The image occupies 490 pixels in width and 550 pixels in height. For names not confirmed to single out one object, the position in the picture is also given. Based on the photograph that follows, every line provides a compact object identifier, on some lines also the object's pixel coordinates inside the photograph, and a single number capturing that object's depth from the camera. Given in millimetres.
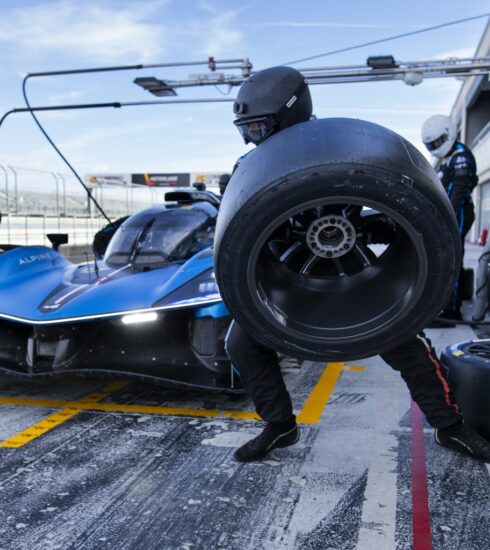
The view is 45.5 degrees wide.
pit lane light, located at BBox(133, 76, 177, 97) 10188
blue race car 3316
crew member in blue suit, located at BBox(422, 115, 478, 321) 5723
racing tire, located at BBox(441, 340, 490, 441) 2750
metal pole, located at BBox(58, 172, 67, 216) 18406
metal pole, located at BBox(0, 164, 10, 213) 16031
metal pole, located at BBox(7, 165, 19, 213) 16609
